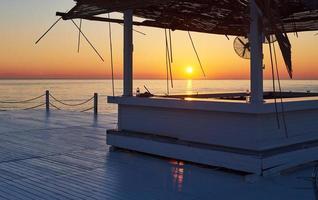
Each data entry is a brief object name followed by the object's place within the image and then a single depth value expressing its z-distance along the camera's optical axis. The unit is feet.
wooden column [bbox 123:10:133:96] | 27.22
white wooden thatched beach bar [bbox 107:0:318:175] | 21.29
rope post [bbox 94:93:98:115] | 53.95
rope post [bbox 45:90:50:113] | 58.14
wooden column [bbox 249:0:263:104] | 21.20
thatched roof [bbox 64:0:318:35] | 22.58
